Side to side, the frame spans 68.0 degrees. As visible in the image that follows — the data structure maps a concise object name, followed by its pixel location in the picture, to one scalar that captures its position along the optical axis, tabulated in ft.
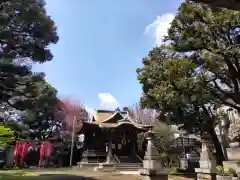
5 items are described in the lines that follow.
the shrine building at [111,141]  64.12
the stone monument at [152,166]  21.56
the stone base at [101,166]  55.18
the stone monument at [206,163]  25.12
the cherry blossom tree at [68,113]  87.46
